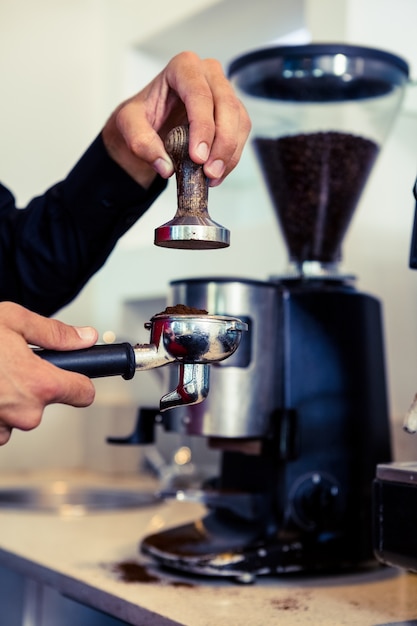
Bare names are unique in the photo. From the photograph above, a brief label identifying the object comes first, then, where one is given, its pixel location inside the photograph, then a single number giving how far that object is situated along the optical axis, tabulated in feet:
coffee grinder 5.00
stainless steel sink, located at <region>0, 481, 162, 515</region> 7.27
